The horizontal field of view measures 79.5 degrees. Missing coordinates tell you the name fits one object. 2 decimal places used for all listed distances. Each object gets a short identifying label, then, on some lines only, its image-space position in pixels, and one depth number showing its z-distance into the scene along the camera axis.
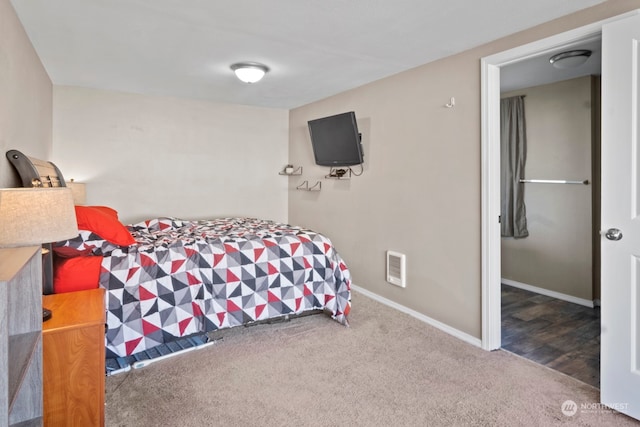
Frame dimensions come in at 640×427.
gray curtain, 4.26
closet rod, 3.79
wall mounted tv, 3.93
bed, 2.45
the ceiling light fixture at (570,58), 2.83
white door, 1.94
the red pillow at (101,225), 2.54
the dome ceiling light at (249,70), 3.26
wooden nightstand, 1.59
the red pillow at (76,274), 2.34
